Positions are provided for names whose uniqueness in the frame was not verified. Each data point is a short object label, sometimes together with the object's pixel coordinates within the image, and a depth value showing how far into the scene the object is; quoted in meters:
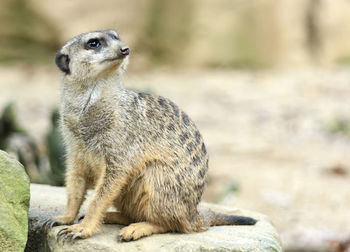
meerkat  6.04
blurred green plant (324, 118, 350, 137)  17.73
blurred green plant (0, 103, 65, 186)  10.45
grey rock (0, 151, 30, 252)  5.54
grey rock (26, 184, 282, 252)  5.92
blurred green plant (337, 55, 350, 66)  26.69
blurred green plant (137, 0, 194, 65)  24.69
